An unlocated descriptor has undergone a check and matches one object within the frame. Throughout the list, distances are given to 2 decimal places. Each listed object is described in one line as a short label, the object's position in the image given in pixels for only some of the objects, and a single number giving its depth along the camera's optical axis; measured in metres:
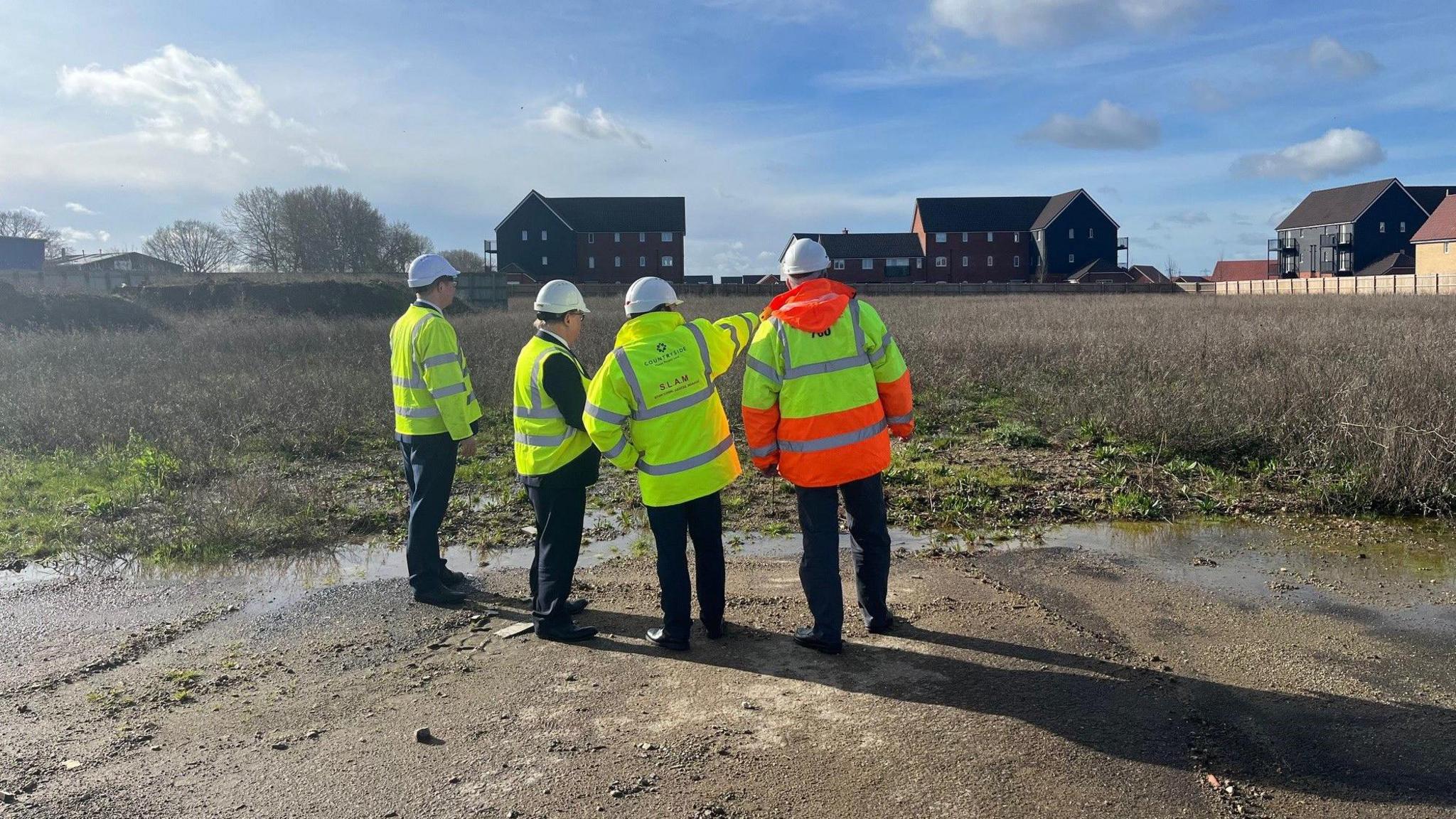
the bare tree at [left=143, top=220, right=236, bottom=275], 69.38
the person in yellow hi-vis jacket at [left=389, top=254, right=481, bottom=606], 5.70
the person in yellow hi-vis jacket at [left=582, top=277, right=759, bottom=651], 4.61
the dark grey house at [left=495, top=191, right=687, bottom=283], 63.03
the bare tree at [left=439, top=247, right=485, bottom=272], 71.44
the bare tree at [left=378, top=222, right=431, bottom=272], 68.12
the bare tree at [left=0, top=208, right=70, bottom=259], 70.88
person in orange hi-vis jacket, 4.54
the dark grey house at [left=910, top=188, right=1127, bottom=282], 68.38
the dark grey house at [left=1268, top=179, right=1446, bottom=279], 61.59
